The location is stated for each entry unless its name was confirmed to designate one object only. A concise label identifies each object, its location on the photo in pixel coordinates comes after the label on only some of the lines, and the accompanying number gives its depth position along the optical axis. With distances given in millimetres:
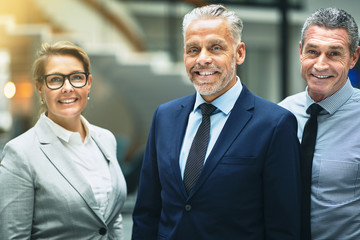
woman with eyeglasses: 2168
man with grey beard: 1973
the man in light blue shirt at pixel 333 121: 2064
